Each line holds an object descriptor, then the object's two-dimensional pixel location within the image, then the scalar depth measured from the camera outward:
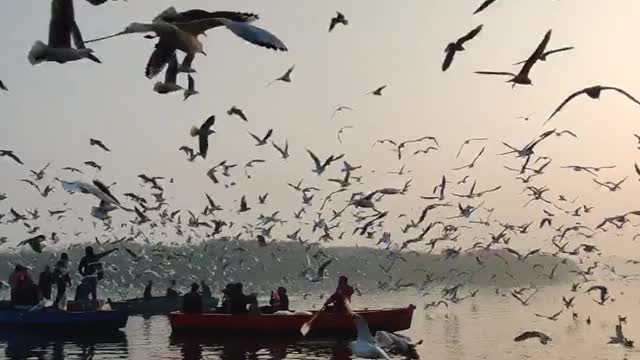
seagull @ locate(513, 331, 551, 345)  20.21
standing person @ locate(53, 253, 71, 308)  32.12
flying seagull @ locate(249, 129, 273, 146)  25.55
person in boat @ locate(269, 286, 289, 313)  34.74
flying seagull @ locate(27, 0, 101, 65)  9.26
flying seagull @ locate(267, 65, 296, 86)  22.62
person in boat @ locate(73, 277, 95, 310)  33.53
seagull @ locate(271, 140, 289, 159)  28.68
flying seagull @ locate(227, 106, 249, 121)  23.66
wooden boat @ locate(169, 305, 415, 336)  32.19
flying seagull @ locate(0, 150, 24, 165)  24.73
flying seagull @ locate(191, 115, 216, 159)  16.01
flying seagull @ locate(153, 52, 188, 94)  11.29
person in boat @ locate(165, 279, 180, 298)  50.12
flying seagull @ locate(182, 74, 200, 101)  15.37
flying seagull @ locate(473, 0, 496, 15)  10.56
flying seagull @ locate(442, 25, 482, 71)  15.20
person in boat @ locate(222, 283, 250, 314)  33.16
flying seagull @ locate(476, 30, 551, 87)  11.09
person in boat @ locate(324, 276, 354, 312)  28.14
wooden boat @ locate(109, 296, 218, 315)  47.34
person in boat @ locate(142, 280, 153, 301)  49.42
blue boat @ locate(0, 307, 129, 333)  32.38
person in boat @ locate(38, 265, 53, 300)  33.34
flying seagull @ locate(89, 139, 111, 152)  24.51
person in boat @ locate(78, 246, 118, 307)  30.83
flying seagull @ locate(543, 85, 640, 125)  9.01
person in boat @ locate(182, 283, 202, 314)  34.47
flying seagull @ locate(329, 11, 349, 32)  23.16
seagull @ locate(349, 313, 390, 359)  14.05
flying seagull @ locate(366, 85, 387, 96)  25.14
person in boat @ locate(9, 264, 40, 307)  31.97
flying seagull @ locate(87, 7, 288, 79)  8.51
